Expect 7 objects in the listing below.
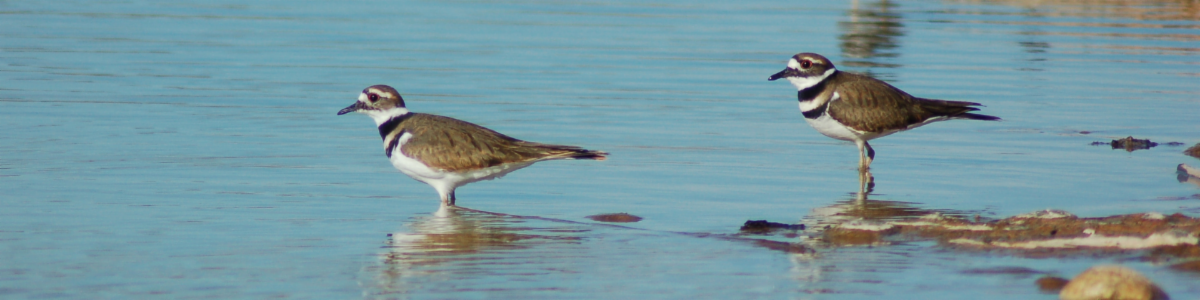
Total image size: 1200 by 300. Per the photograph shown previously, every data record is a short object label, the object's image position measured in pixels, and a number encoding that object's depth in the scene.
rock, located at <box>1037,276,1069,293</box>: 13.95
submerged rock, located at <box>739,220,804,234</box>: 17.45
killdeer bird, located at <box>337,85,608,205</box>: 20.05
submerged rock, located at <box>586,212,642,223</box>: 18.61
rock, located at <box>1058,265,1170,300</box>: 12.75
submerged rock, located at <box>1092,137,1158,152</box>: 25.39
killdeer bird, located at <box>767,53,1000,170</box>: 24.11
